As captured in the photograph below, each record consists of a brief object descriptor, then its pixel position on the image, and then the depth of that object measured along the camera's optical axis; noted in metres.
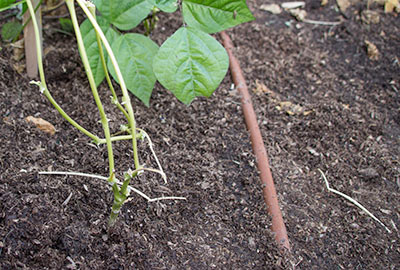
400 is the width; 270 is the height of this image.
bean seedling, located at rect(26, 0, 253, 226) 0.85
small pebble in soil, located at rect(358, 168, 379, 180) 0.94
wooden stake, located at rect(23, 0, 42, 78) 0.91
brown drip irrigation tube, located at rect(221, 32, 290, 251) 0.85
